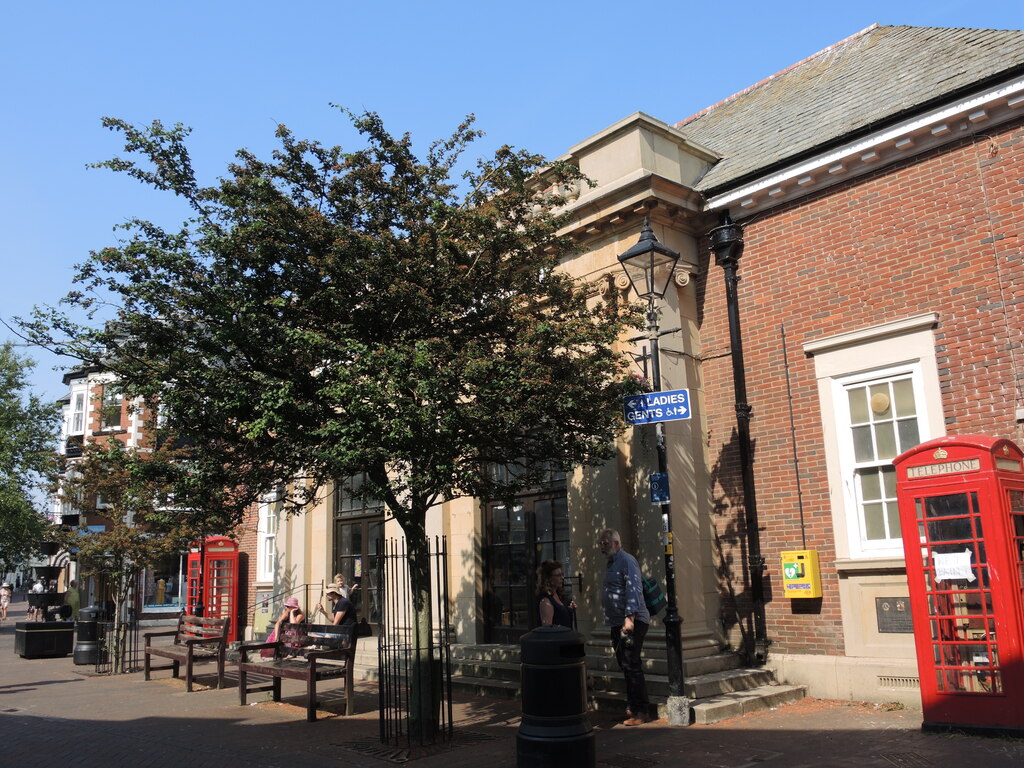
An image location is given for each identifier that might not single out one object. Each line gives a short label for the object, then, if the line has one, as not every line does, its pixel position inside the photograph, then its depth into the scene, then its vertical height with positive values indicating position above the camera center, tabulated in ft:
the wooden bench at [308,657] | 30.68 -4.09
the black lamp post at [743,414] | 32.12 +5.10
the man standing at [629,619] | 27.32 -2.55
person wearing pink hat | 37.40 -2.63
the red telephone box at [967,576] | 21.80 -1.28
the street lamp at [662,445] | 26.02 +3.16
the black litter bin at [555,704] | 19.24 -3.80
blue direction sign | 25.95 +4.36
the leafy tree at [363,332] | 23.16 +6.89
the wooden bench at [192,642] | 40.06 -4.04
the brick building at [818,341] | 28.12 +7.28
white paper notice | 22.76 -1.01
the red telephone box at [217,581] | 60.13 -1.49
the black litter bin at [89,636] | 50.98 -4.37
